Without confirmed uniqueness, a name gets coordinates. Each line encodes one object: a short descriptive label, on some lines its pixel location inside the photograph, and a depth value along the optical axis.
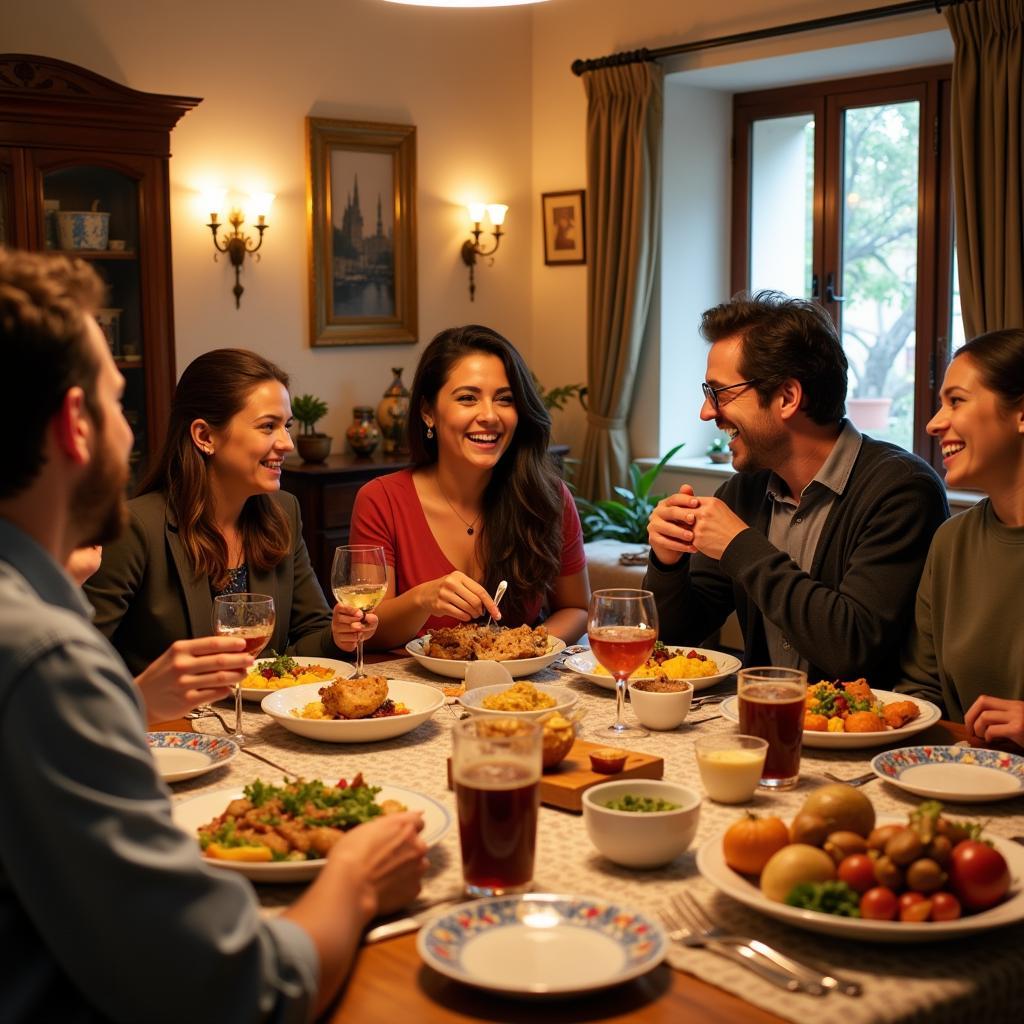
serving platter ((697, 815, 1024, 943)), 1.26
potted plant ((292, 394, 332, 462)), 5.66
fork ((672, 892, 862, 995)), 1.21
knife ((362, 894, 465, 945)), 1.34
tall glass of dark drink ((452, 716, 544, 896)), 1.40
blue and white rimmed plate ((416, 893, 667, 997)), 1.21
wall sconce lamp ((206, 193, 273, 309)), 5.66
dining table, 1.20
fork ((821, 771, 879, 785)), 1.80
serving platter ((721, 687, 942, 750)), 1.92
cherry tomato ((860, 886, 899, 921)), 1.29
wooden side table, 5.50
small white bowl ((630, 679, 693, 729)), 2.04
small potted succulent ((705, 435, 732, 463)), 6.31
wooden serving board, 1.70
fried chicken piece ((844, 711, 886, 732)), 1.94
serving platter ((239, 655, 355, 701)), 2.22
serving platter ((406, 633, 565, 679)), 2.38
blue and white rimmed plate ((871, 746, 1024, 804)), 1.70
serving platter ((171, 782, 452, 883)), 1.42
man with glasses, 2.46
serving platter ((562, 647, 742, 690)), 2.29
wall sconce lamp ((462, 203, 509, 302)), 6.60
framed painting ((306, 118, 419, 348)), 6.03
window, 5.62
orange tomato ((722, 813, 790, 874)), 1.39
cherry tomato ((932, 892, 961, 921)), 1.29
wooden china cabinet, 4.60
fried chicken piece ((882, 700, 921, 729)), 1.99
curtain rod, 4.95
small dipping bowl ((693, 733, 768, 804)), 1.68
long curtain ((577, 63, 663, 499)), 6.05
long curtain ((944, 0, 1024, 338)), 4.71
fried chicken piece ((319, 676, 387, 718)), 2.00
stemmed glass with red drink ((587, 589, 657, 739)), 1.96
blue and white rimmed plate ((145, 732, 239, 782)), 1.80
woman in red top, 3.07
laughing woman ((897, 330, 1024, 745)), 2.22
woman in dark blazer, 2.60
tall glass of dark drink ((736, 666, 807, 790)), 1.75
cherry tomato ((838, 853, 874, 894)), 1.32
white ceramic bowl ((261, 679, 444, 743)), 1.97
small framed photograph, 6.57
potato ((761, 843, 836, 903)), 1.33
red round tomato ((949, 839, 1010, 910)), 1.31
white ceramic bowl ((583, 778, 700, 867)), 1.47
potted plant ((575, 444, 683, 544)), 6.00
